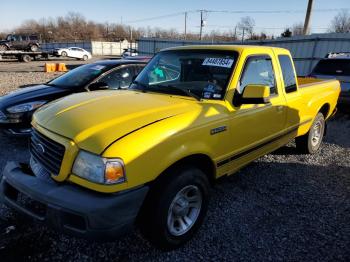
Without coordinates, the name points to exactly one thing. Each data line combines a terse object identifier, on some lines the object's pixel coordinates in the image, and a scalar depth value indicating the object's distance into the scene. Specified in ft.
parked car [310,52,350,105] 28.19
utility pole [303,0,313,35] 68.20
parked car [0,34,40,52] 113.29
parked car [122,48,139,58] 113.26
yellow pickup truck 7.80
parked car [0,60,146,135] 17.26
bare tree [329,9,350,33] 206.82
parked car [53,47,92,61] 122.72
